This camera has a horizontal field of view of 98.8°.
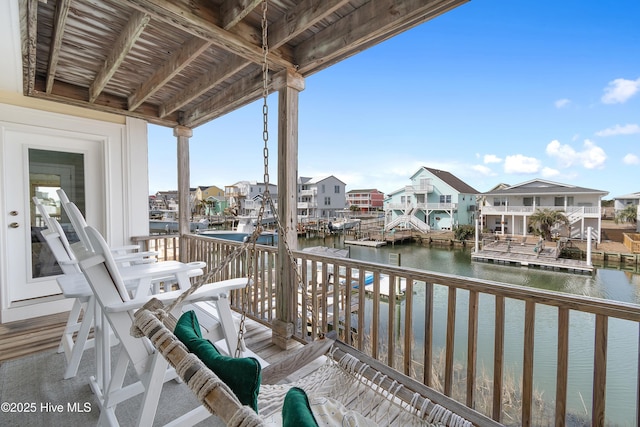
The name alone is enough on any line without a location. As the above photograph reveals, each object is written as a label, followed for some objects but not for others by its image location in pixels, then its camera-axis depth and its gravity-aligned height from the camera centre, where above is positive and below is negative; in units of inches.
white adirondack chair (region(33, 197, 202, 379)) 72.3 -21.0
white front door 115.7 +7.7
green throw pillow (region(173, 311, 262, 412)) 24.0 -15.9
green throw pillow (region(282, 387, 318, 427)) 19.3 -15.6
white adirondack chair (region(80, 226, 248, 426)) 48.7 -25.2
